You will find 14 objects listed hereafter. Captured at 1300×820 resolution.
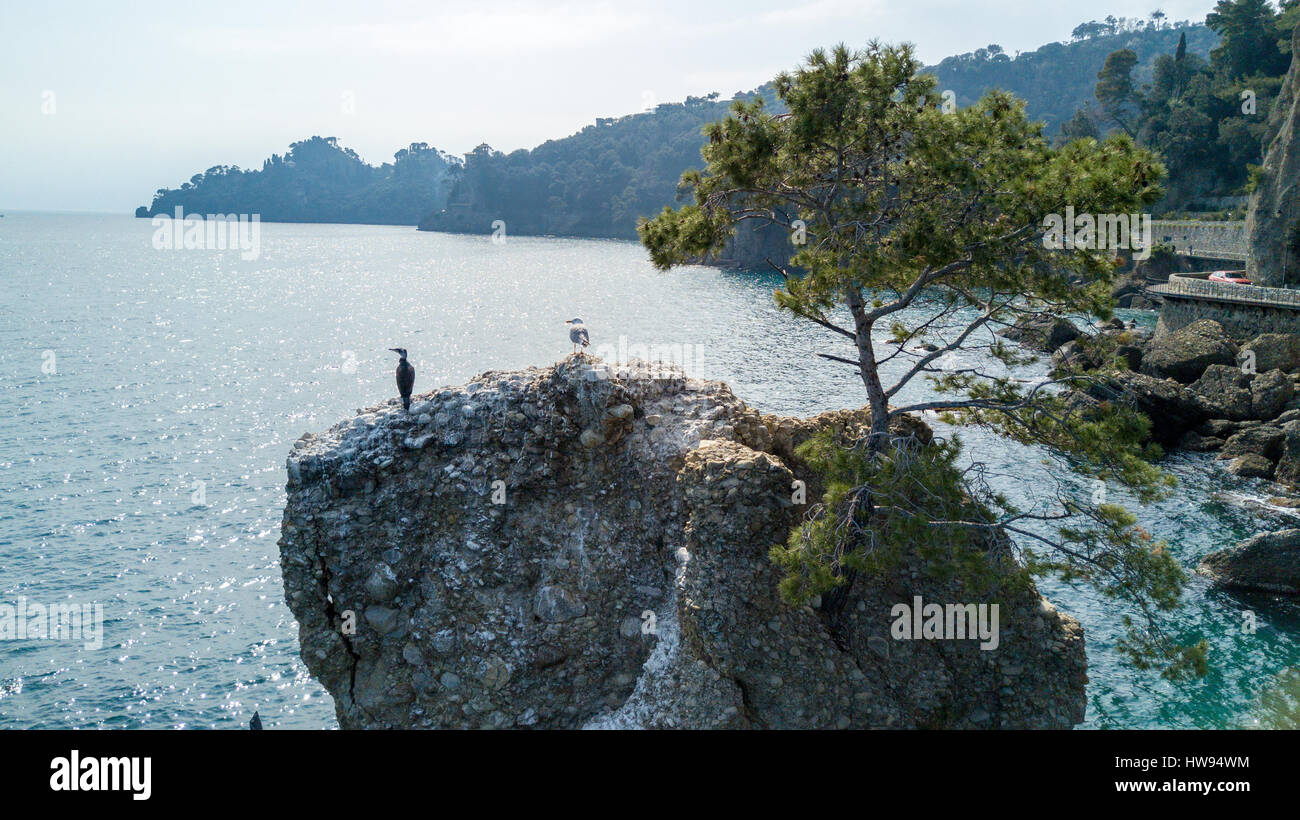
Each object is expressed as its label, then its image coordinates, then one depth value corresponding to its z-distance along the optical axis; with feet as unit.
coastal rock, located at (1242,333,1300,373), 157.69
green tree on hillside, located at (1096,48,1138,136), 387.34
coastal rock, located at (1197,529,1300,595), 89.40
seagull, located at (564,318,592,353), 61.11
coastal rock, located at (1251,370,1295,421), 140.67
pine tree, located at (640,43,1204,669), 41.09
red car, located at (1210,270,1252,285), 215.31
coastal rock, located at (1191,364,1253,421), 142.00
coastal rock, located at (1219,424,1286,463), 127.34
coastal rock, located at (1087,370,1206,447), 141.79
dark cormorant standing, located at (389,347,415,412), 55.16
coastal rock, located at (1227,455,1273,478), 122.93
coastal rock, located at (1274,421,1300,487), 119.55
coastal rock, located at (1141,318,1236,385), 159.84
